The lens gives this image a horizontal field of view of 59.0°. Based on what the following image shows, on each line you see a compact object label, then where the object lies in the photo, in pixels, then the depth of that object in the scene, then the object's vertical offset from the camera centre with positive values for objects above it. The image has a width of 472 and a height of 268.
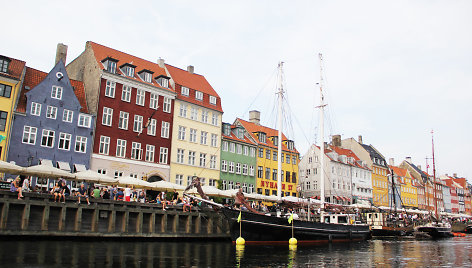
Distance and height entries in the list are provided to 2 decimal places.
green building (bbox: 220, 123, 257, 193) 56.47 +7.67
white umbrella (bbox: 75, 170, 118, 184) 30.23 +2.31
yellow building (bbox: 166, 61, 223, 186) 50.62 +10.30
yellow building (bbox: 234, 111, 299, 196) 62.25 +8.95
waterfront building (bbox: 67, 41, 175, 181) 43.62 +10.84
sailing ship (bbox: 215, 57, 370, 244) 31.47 -0.88
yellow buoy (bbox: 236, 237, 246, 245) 30.36 -1.87
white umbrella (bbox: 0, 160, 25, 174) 26.94 +2.43
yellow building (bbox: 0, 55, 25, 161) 36.31 +9.60
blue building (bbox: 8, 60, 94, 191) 37.66 +7.78
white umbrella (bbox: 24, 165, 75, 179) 28.08 +2.39
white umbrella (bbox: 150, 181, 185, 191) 34.44 +2.14
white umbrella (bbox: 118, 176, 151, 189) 32.41 +2.23
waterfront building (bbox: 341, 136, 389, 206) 88.88 +11.47
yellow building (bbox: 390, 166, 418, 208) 101.21 +8.27
